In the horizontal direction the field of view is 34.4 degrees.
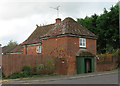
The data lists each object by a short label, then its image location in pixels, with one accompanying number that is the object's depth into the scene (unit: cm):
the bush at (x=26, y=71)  1898
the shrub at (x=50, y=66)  2099
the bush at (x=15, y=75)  1834
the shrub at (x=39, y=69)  2013
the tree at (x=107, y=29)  3381
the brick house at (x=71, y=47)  2272
